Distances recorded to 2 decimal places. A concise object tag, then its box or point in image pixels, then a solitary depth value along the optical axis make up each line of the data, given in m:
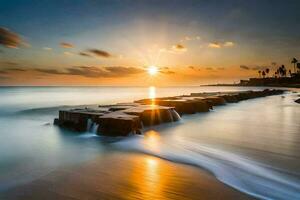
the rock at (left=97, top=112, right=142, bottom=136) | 10.08
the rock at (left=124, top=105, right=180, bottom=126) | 12.50
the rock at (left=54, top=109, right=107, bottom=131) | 11.77
